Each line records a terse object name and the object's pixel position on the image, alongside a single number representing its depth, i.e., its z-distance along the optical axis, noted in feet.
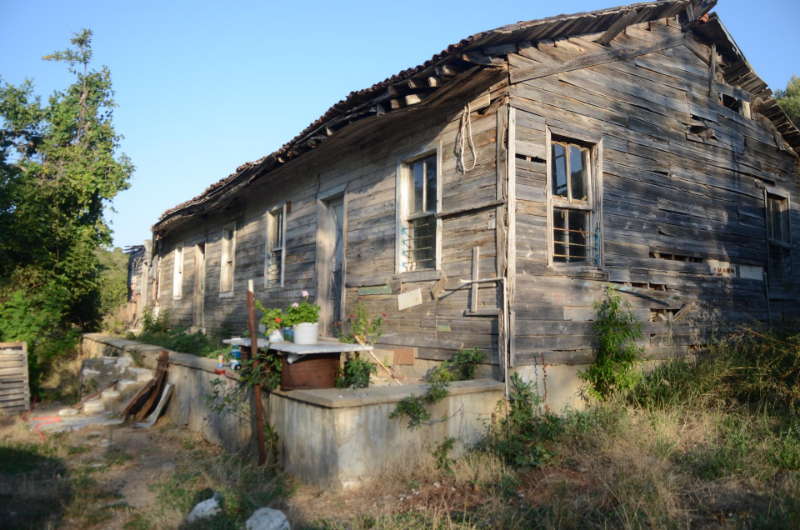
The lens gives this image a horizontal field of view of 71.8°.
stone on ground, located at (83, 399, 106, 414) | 27.89
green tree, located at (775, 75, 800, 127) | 63.46
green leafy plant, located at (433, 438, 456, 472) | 17.69
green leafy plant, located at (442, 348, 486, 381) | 20.61
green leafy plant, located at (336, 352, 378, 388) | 19.15
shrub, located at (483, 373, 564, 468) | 17.51
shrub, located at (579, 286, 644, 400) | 21.91
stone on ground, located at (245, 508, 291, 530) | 13.07
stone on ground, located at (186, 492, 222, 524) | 13.98
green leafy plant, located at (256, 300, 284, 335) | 19.21
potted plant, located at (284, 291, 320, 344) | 18.65
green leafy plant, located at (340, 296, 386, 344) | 25.76
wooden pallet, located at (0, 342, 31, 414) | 28.45
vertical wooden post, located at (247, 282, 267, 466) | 18.25
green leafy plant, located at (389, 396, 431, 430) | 17.13
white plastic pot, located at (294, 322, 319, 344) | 18.62
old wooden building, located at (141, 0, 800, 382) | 20.93
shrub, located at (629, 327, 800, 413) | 20.53
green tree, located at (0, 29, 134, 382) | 36.73
